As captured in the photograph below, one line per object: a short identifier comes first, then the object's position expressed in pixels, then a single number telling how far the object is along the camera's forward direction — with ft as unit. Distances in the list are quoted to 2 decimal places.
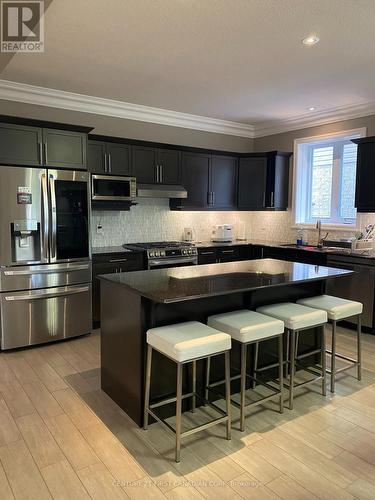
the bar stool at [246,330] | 8.66
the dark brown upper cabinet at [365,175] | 15.96
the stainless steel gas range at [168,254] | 16.44
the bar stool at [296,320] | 9.67
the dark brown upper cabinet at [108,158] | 15.81
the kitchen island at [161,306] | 8.64
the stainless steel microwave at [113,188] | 15.75
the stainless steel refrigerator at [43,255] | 12.92
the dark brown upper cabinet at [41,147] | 12.84
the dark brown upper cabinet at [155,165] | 17.11
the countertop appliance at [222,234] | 20.75
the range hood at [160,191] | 17.15
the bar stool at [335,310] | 10.62
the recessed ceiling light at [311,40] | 10.30
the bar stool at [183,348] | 7.59
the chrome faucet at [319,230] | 18.78
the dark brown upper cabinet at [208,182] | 19.02
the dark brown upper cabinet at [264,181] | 20.22
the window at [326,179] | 18.30
